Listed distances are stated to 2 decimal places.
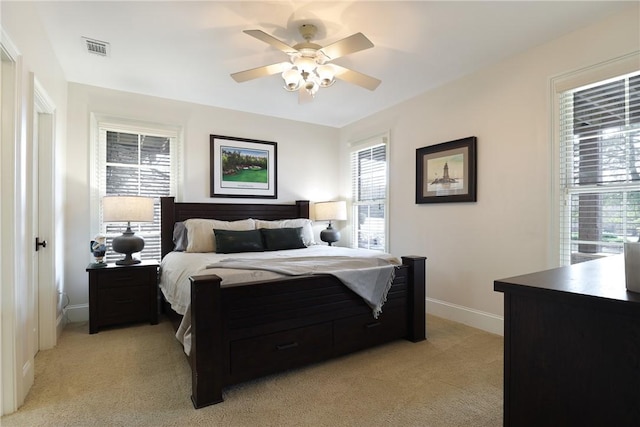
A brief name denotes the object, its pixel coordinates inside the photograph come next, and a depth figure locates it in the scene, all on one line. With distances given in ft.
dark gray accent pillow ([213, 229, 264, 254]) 11.49
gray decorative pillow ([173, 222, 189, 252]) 12.19
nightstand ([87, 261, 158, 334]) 10.39
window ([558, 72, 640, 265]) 7.82
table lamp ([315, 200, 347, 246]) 15.30
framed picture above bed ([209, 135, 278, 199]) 14.10
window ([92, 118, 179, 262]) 12.20
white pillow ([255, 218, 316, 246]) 13.53
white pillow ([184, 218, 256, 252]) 11.76
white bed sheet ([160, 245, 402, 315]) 7.37
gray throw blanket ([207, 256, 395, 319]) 7.86
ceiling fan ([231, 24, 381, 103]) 7.40
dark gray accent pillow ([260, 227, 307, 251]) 12.41
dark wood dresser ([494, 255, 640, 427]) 2.76
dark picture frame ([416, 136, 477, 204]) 11.07
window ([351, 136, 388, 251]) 14.85
